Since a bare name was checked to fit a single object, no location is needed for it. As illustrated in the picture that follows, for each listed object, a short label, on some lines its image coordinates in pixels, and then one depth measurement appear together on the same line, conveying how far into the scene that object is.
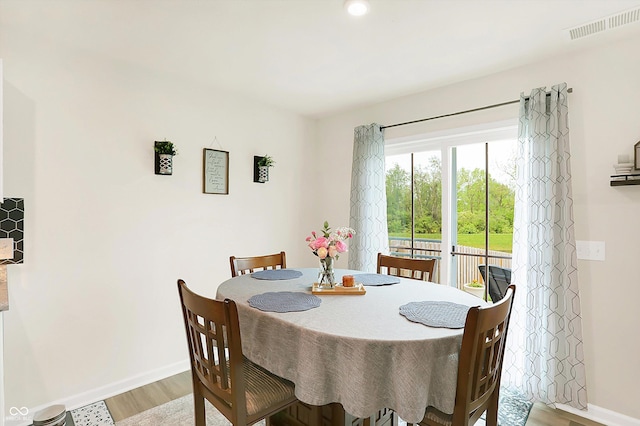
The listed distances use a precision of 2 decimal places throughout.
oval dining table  1.29
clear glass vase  2.05
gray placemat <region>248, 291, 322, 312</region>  1.68
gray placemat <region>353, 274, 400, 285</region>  2.22
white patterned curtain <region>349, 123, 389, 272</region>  3.44
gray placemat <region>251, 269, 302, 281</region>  2.37
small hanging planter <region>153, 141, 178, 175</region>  2.77
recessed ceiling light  1.79
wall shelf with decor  2.09
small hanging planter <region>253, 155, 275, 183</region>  3.51
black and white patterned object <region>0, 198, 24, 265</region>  2.12
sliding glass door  2.81
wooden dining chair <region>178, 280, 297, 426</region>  1.34
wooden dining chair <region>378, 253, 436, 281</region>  2.51
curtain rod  2.59
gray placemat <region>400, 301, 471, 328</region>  1.47
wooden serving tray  1.96
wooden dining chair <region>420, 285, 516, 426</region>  1.25
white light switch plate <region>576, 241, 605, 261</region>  2.29
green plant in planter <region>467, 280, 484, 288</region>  2.94
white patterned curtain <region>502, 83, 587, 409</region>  2.30
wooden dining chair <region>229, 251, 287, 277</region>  2.61
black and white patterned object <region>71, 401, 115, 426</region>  2.23
